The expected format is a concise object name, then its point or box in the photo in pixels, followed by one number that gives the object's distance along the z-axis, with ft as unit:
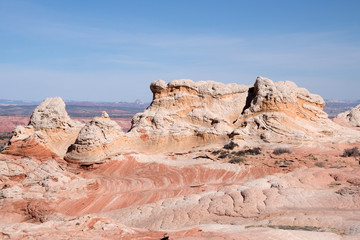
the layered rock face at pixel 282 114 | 78.79
